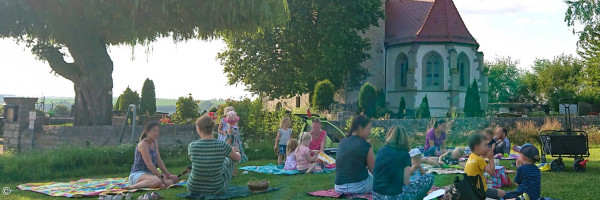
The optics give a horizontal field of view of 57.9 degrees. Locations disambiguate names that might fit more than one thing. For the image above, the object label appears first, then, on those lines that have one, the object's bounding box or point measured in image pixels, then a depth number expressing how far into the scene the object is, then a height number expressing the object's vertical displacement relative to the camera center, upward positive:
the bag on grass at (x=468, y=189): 6.74 -0.86
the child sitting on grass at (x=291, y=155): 12.68 -0.86
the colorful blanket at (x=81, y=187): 9.68 -1.39
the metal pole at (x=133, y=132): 16.12 -0.48
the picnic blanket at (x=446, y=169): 11.70 -1.10
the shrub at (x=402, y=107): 37.47 +0.83
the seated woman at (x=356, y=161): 7.84 -0.62
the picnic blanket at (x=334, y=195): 8.51 -1.25
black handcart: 12.42 -0.60
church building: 39.66 +4.48
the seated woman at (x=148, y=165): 9.72 -0.92
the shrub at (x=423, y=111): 32.50 +0.50
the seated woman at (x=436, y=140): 13.65 -0.52
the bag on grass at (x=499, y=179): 9.93 -1.07
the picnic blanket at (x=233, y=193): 8.88 -1.30
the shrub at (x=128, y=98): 35.47 +1.18
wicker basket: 9.42 -1.19
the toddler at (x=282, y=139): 14.40 -0.56
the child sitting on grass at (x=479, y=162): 7.27 -0.56
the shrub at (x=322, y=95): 31.81 +1.38
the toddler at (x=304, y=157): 12.36 -0.89
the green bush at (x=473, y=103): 33.94 +1.11
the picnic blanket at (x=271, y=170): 12.44 -1.24
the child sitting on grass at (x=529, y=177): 7.52 -0.77
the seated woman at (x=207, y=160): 8.66 -0.69
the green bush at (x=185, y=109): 24.38 +0.35
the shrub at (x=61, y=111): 53.31 +0.43
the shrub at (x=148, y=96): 34.97 +1.31
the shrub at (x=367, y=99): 34.38 +1.28
